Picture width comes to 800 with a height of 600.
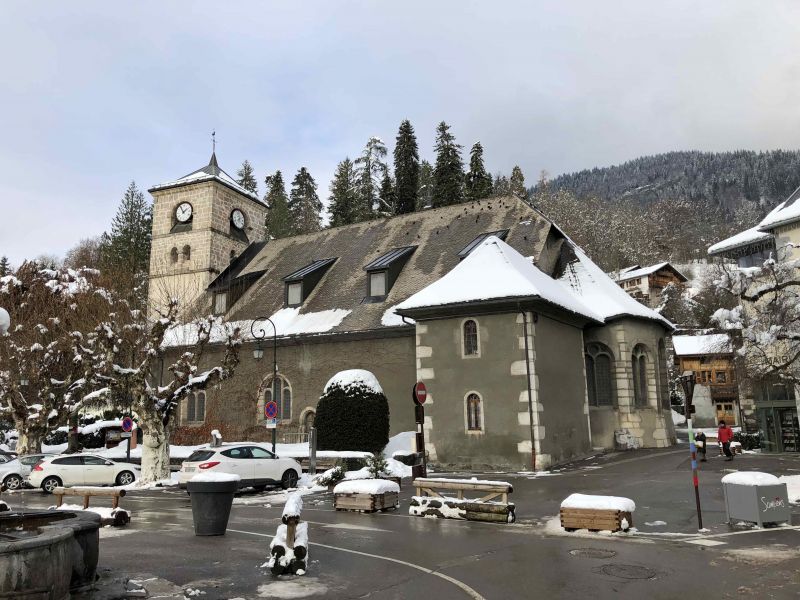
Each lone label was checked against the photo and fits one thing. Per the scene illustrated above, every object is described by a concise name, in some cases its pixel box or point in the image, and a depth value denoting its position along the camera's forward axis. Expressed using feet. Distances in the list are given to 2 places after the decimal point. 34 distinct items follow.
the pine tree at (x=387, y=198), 212.78
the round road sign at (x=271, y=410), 73.92
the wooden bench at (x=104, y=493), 42.93
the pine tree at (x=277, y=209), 233.55
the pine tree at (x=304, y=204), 247.50
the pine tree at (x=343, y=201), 213.87
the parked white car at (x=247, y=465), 63.10
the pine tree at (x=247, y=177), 270.46
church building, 76.13
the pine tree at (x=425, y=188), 226.58
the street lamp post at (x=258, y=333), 101.67
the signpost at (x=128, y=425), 96.89
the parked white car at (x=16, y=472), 81.05
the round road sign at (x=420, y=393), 60.53
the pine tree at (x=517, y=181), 225.56
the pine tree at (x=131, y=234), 200.05
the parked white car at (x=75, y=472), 75.46
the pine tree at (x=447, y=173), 195.31
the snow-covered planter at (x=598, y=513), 37.76
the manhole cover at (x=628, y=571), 27.49
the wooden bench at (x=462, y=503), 43.04
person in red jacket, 80.43
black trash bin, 37.65
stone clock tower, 129.39
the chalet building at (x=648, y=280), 247.09
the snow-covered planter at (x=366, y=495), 48.93
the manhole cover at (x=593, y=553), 31.81
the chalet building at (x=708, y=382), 185.06
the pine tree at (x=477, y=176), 195.11
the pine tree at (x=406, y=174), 209.56
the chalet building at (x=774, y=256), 98.53
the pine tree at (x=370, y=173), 225.97
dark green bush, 77.30
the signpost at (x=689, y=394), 38.01
